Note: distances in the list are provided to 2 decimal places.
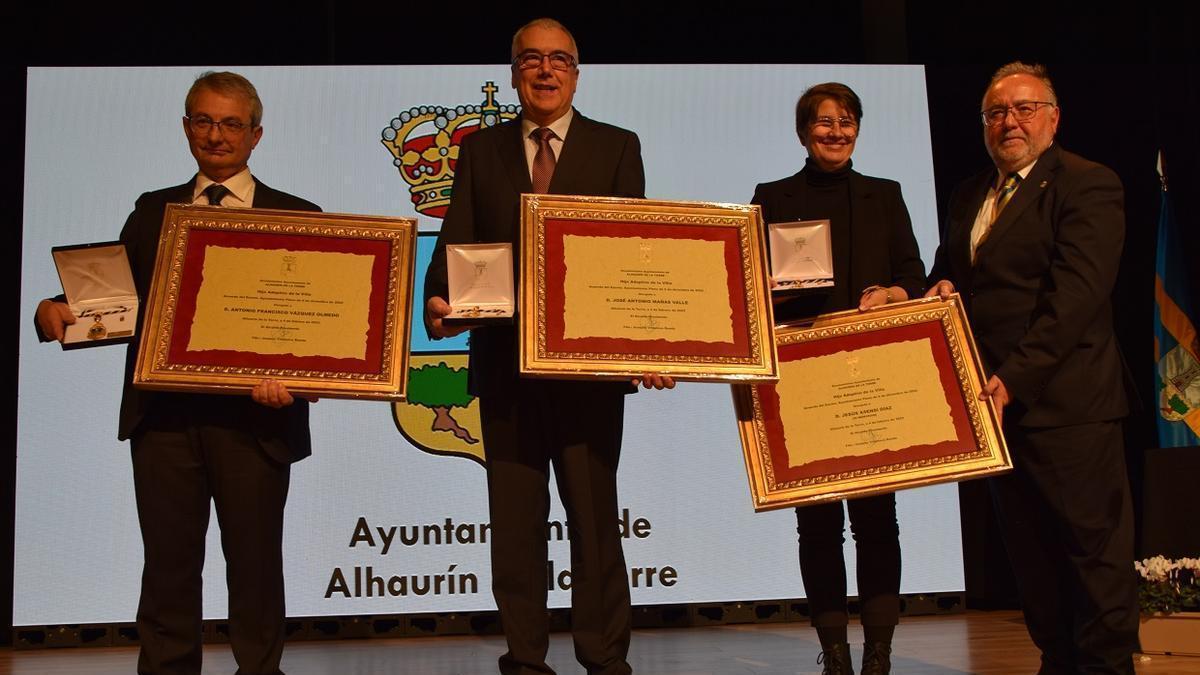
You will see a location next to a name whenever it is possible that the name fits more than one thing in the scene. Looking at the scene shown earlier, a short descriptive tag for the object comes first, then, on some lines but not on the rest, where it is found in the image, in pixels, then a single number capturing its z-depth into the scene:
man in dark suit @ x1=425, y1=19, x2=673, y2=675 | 2.51
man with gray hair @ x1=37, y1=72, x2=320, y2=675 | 2.53
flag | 4.93
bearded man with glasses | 2.58
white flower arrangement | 3.48
